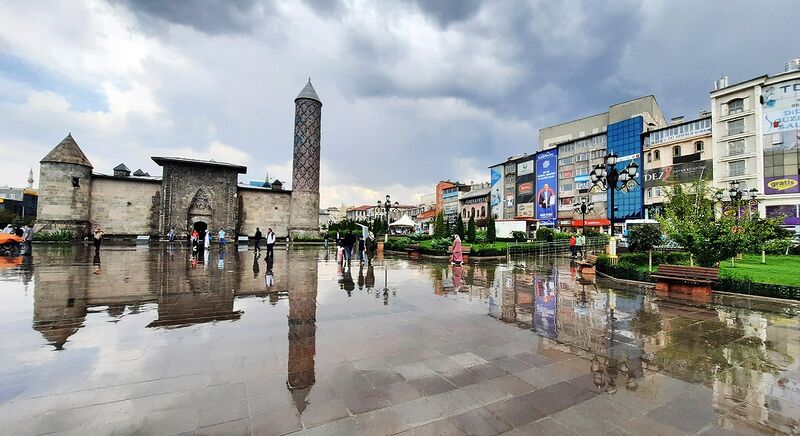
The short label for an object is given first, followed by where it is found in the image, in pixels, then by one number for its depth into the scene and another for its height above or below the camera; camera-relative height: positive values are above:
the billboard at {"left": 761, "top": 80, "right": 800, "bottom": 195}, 33.44 +9.23
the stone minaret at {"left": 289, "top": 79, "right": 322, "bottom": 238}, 35.28 +6.33
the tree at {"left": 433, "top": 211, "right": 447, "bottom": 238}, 36.12 -0.05
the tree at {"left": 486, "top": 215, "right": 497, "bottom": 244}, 30.46 -0.53
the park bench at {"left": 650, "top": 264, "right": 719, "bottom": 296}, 9.14 -1.39
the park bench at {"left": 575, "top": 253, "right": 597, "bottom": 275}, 13.86 -1.62
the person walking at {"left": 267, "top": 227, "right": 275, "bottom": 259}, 16.98 -0.82
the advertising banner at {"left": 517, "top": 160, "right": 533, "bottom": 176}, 59.86 +10.31
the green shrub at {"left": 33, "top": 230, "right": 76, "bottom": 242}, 26.92 -1.06
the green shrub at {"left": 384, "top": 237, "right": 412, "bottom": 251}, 23.89 -1.35
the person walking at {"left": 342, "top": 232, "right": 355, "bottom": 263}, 16.47 -0.93
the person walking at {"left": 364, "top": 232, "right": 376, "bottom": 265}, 16.61 -1.04
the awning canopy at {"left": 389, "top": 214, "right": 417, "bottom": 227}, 33.25 +0.31
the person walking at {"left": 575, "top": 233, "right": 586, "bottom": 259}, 21.83 -0.96
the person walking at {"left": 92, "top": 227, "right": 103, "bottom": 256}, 17.59 -0.77
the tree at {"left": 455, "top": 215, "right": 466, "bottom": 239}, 29.17 -0.11
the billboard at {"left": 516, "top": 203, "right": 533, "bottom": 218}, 58.53 +2.94
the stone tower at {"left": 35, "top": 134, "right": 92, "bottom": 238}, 28.84 +2.81
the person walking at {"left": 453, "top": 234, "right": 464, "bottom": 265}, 16.38 -1.25
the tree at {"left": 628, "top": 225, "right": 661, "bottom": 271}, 14.62 -0.40
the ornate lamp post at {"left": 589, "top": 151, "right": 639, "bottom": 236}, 13.28 +2.17
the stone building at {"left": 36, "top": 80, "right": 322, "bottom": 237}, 29.58 +2.63
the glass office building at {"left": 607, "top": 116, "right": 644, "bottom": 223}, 44.72 +9.98
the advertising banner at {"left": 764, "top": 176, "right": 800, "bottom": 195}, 33.22 +4.26
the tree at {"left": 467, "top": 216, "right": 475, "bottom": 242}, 29.45 -0.36
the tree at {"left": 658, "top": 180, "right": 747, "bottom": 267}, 10.51 -0.24
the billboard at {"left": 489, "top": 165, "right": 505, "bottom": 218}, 65.38 +6.81
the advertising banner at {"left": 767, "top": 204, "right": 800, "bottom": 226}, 33.03 +1.50
